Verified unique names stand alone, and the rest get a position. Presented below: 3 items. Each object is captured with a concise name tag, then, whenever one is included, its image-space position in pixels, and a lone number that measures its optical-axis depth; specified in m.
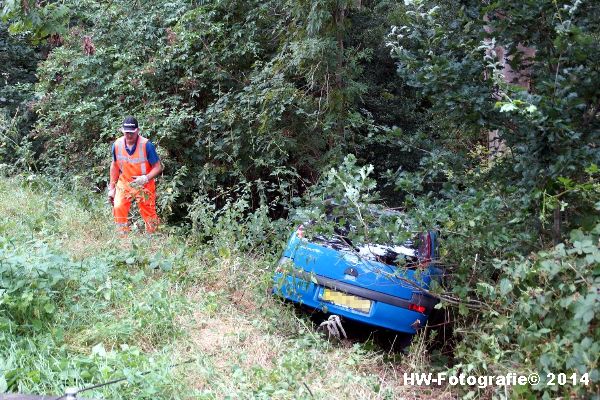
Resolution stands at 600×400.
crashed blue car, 5.29
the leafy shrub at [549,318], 3.26
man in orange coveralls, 7.88
